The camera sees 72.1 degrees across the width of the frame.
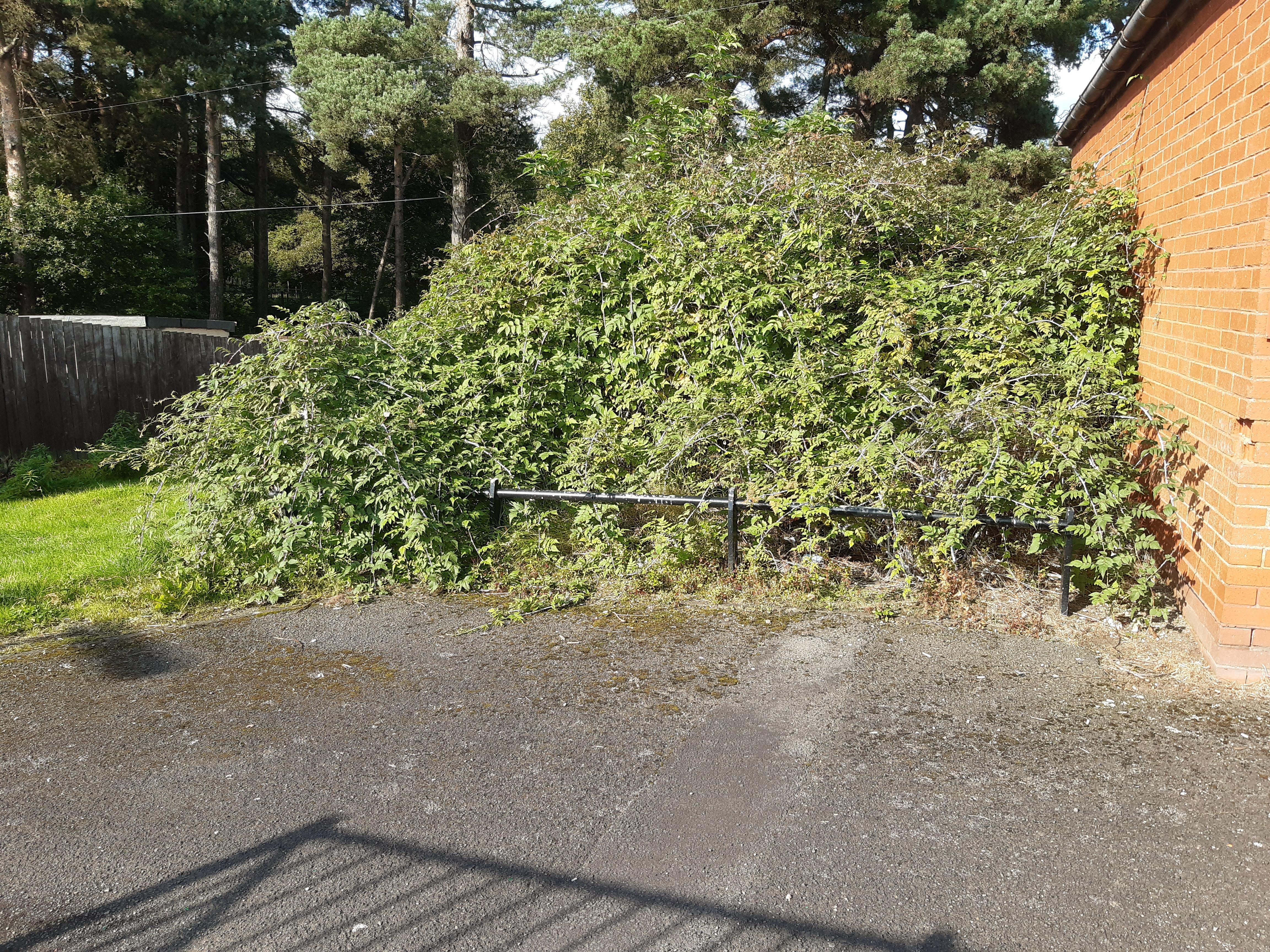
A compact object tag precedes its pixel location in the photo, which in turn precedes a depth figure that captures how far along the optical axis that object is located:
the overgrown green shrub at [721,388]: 4.90
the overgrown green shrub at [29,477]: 8.66
